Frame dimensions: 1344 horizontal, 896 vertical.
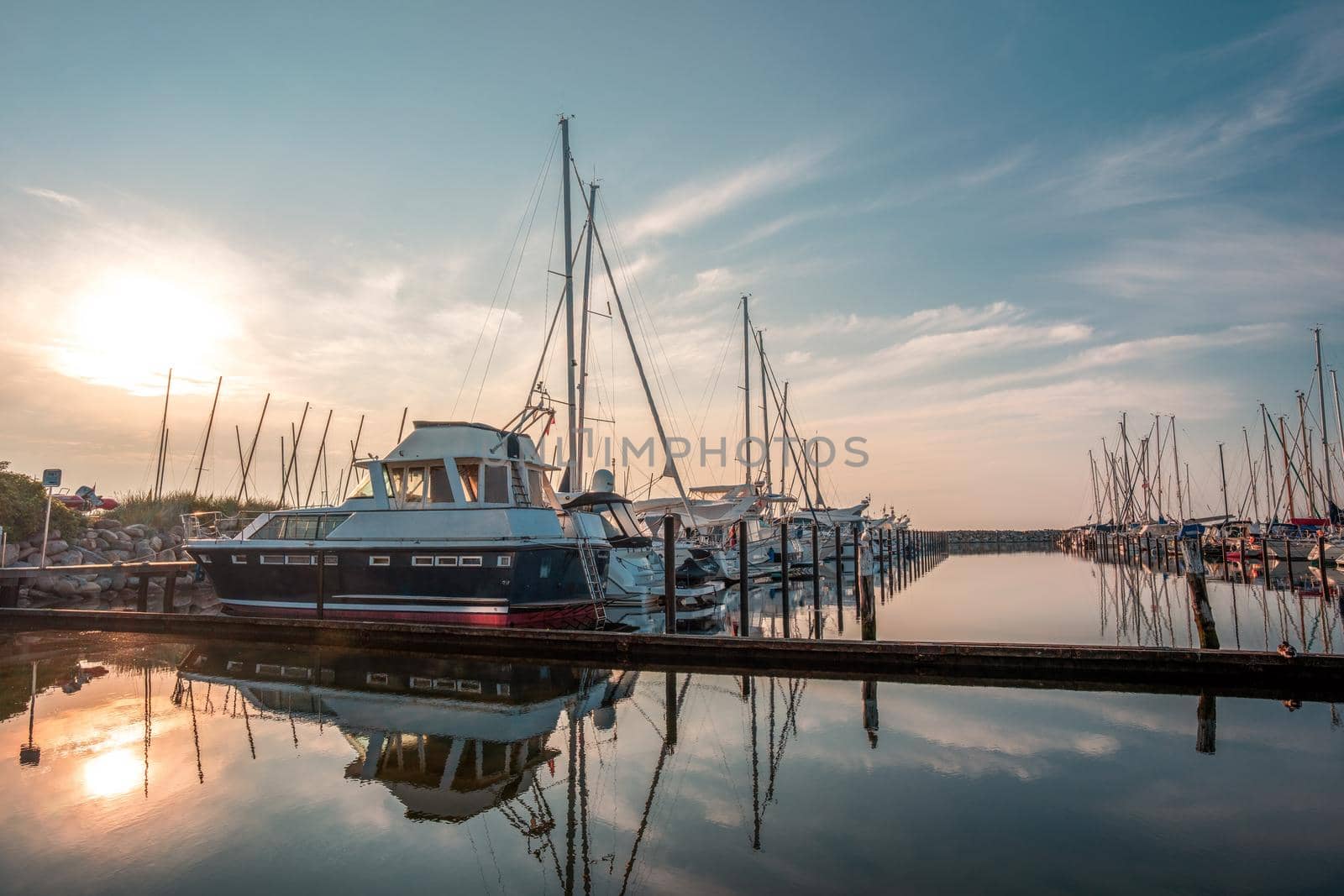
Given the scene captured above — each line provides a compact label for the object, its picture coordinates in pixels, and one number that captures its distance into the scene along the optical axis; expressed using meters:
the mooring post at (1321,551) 27.73
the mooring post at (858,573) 18.84
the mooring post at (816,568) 26.59
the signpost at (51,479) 22.27
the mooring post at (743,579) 18.16
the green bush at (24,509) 29.31
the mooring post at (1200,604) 11.25
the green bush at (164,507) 41.25
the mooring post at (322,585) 17.95
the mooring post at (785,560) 24.81
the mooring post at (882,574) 37.14
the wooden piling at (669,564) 15.24
